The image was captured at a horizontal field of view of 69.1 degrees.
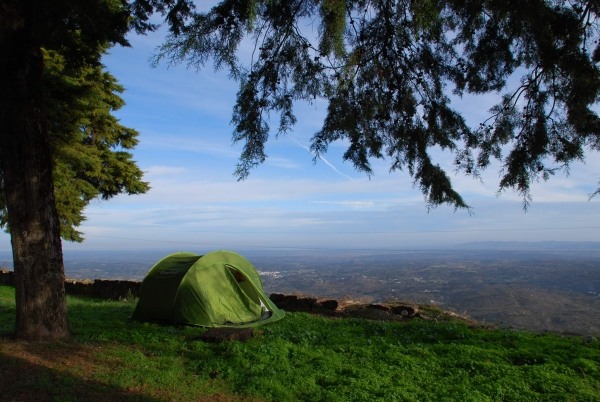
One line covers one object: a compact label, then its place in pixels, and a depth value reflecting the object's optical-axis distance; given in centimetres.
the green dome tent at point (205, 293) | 902
